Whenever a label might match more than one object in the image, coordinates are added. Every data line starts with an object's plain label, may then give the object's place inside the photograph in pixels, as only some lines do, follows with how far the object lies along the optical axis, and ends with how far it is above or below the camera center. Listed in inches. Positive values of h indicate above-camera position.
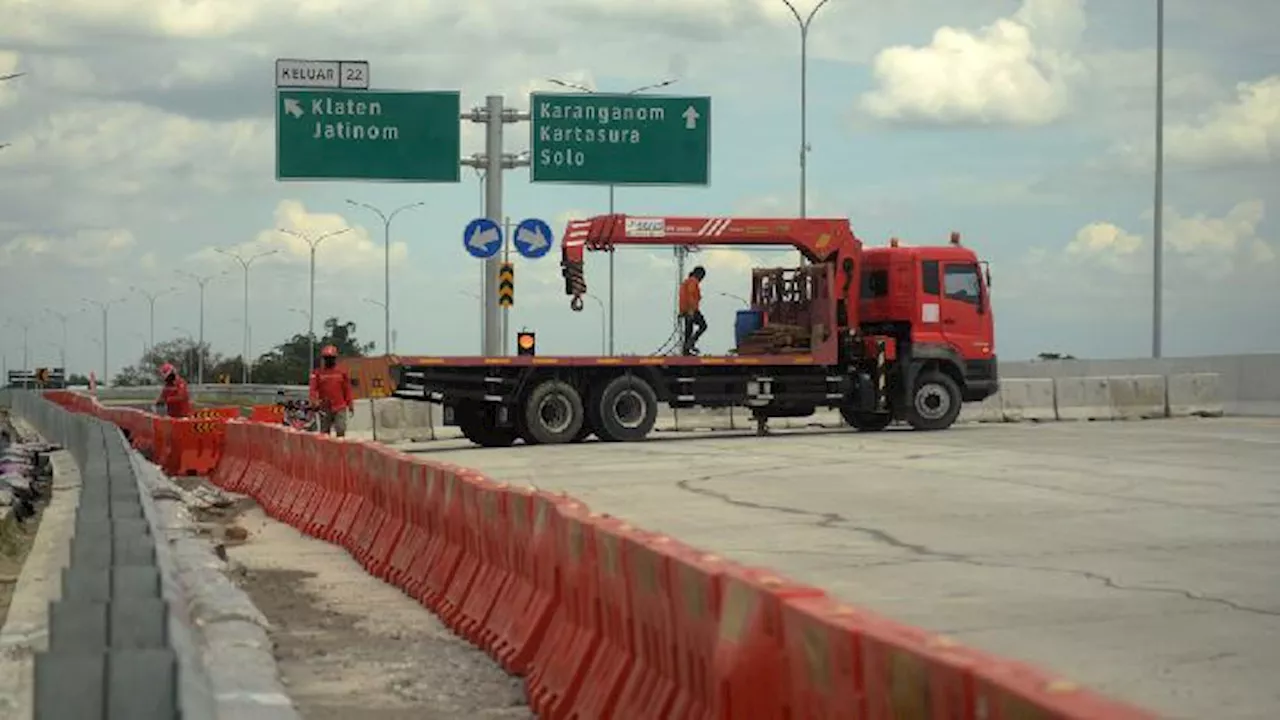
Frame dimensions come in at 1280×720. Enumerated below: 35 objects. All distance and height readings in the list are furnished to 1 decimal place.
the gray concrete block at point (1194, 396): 1563.7 -21.2
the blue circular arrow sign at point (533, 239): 1350.9 +91.7
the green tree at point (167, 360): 7012.8 +26.7
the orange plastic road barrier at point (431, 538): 476.4 -42.7
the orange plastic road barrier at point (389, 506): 538.9 -39.9
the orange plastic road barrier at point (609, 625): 295.7 -40.5
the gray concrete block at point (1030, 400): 1526.8 -24.2
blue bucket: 1305.4 +30.8
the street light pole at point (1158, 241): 1775.3 +119.2
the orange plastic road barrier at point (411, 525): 504.4 -41.8
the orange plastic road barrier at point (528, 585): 356.2 -41.3
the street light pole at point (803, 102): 1861.5 +259.3
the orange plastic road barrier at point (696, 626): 246.4 -33.9
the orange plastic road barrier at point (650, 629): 270.2 -37.7
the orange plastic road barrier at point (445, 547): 455.8 -43.5
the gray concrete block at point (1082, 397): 1539.1 -21.8
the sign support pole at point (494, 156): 1418.6 +157.8
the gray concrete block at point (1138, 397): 1547.7 -21.9
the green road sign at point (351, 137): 1375.5 +166.2
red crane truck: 1200.8 +15.8
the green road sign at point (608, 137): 1440.7 +174.0
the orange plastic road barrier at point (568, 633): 319.9 -45.5
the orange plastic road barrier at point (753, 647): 219.8 -33.0
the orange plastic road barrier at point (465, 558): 430.0 -43.2
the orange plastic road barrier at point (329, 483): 658.2 -40.3
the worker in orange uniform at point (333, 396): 1061.8 -15.4
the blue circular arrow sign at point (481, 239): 1371.8 +92.5
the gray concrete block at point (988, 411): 1509.6 -32.6
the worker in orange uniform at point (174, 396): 1293.1 -18.8
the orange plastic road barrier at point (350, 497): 619.5 -42.0
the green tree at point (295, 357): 5492.1 +35.9
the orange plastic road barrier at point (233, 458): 958.4 -46.5
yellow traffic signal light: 1238.9 +16.3
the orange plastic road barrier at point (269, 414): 1638.8 -39.7
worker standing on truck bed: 1257.4 +38.8
